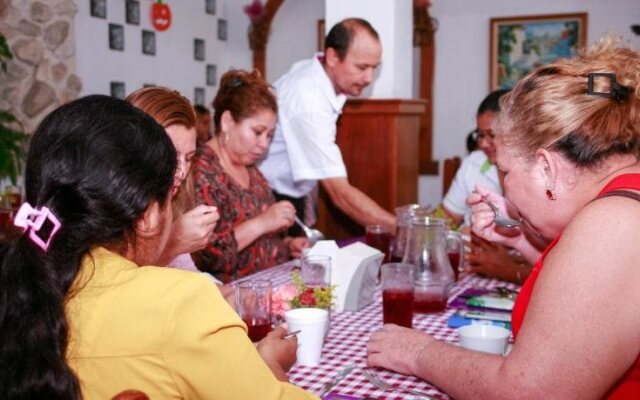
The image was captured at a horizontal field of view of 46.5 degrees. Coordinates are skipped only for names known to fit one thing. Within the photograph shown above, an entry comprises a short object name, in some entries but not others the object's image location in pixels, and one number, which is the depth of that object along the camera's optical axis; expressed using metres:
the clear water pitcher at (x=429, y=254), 2.11
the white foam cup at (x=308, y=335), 1.62
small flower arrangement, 1.78
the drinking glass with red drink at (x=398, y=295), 1.88
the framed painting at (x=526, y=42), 6.39
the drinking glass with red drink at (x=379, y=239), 2.67
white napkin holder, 2.07
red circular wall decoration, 6.17
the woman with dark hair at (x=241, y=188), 2.66
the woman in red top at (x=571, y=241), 1.23
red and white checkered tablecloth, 1.50
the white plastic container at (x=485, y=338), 1.63
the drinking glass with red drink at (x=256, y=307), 1.71
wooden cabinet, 4.18
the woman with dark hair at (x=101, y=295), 1.01
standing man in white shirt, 3.57
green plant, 4.71
